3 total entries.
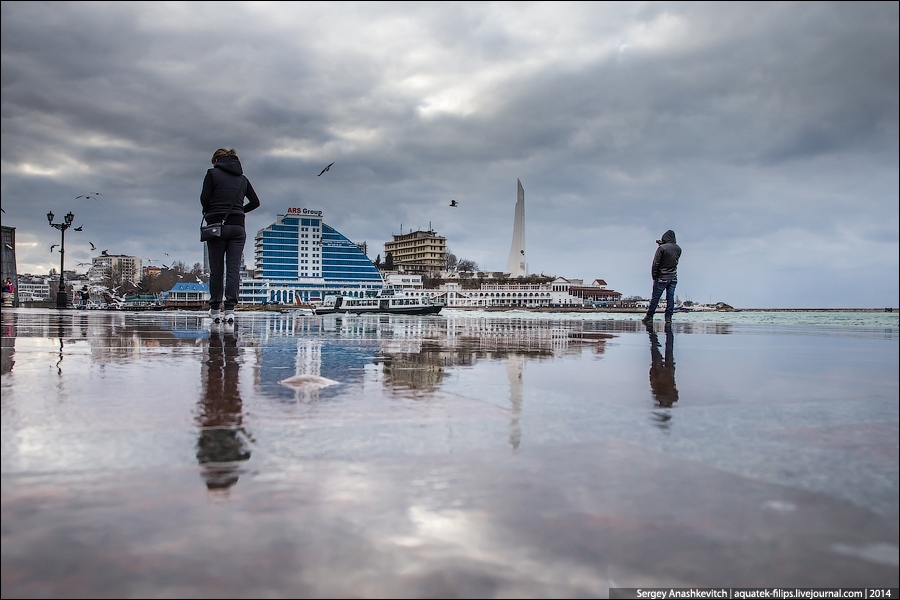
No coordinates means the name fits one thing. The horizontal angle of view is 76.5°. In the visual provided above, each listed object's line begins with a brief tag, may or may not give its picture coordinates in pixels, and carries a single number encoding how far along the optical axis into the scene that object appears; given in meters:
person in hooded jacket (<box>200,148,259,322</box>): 6.54
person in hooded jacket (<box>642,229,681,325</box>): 11.25
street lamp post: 25.57
